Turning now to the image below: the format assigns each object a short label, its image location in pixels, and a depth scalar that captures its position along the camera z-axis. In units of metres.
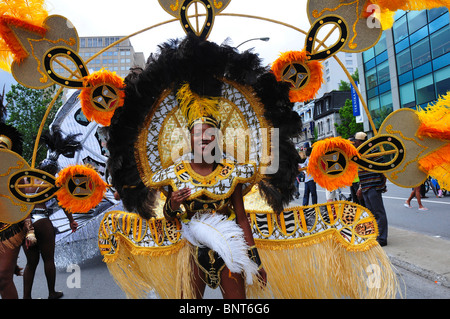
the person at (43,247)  3.75
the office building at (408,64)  19.92
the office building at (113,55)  64.12
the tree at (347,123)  33.69
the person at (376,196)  5.12
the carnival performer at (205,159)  2.19
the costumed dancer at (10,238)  3.08
